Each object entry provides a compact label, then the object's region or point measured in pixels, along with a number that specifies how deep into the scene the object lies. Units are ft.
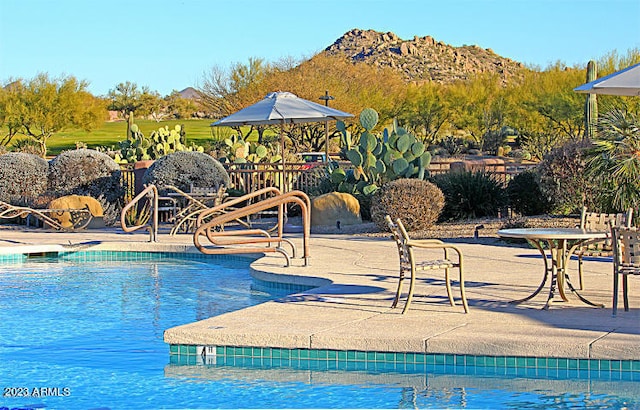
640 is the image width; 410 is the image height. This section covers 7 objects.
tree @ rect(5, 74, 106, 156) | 160.35
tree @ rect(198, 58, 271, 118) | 158.20
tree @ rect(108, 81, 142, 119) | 264.11
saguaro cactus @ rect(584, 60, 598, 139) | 85.66
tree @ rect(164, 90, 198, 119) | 276.23
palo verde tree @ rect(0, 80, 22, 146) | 159.02
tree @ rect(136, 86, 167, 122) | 262.47
